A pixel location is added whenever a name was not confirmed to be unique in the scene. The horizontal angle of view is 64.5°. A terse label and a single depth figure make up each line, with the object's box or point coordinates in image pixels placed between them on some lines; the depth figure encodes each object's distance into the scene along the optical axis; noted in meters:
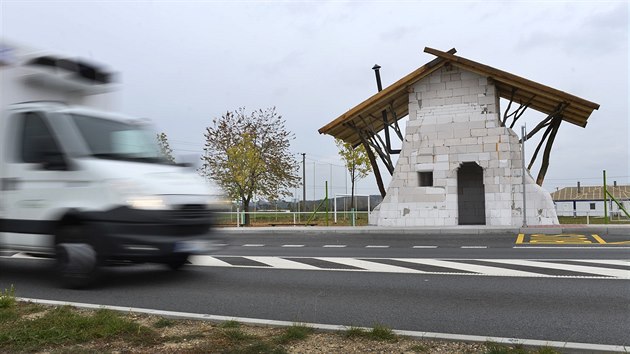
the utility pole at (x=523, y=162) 18.02
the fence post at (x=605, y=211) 20.38
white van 6.21
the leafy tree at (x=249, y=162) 32.41
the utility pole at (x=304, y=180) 37.29
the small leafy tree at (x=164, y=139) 36.17
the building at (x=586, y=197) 29.81
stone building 19.36
